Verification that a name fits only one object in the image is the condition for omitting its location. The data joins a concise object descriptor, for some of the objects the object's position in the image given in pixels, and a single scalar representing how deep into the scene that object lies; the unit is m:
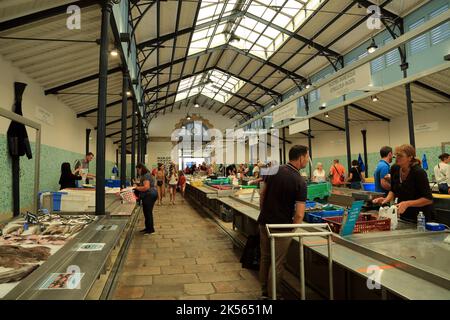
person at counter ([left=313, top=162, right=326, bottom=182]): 10.17
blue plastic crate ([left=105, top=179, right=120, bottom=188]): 9.68
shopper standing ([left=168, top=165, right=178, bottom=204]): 11.95
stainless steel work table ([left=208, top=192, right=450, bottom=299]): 1.60
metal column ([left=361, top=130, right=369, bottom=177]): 16.12
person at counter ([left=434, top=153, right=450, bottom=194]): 7.09
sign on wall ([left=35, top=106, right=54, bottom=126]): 6.86
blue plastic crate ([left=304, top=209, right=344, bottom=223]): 3.33
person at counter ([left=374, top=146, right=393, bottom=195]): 4.39
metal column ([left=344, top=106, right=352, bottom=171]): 12.42
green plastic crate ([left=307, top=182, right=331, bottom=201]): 5.77
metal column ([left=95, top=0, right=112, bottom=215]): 4.03
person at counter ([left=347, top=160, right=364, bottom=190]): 9.79
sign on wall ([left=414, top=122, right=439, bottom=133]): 12.14
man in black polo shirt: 2.76
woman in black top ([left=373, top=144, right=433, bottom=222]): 2.90
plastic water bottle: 2.79
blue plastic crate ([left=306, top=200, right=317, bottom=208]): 4.10
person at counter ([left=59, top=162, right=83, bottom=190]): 6.38
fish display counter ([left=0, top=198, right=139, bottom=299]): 1.54
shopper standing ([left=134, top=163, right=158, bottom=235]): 6.26
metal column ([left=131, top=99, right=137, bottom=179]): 9.22
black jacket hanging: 5.13
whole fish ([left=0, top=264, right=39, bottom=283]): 1.62
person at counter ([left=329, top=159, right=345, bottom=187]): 10.61
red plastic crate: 2.73
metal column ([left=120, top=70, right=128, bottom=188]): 6.67
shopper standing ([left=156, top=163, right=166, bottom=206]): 11.35
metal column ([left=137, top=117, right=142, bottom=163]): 13.02
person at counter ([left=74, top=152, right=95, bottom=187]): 7.21
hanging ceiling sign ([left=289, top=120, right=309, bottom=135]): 7.42
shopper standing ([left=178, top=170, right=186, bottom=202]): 14.58
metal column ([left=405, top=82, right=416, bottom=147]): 8.94
